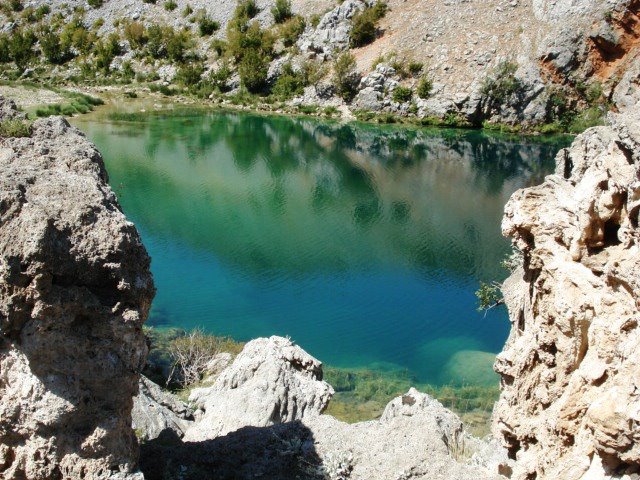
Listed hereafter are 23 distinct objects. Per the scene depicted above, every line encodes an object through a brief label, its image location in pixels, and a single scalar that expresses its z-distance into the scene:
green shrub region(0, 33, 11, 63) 78.56
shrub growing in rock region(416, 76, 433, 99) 61.84
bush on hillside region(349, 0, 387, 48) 68.75
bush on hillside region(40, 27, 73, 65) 78.88
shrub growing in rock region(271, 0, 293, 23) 75.31
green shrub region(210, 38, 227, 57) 74.94
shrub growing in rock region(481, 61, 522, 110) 59.06
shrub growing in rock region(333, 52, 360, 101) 64.56
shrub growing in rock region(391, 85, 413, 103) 62.41
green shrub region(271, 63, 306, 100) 67.55
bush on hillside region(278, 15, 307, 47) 72.75
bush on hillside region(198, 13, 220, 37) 78.50
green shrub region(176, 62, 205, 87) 71.69
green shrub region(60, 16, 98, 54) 80.88
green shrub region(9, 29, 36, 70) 77.88
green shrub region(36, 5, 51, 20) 86.75
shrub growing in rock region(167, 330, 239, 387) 16.11
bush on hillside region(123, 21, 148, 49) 79.31
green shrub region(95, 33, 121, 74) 77.06
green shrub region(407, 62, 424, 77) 63.76
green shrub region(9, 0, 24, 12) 88.38
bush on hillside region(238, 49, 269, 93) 68.62
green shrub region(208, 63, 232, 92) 70.88
